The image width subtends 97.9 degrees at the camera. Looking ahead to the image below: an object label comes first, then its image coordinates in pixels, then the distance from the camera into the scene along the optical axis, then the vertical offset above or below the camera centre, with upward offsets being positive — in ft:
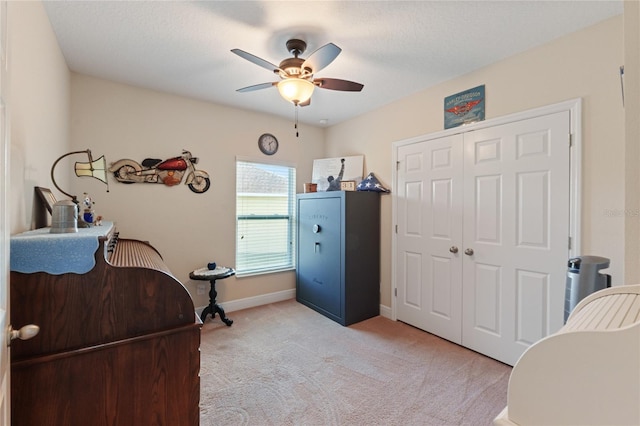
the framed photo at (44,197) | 5.31 +0.27
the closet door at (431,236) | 8.84 -0.78
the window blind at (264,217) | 11.85 -0.20
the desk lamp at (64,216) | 4.02 -0.07
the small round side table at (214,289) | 9.93 -2.82
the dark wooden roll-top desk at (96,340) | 3.50 -1.79
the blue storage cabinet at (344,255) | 10.33 -1.63
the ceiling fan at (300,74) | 6.16 +3.34
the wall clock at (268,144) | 12.13 +3.05
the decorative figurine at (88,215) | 5.39 -0.07
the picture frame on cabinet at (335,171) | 12.14 +1.91
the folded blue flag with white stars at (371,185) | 11.05 +1.14
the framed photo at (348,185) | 11.76 +1.20
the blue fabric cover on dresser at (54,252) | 3.41 -0.52
